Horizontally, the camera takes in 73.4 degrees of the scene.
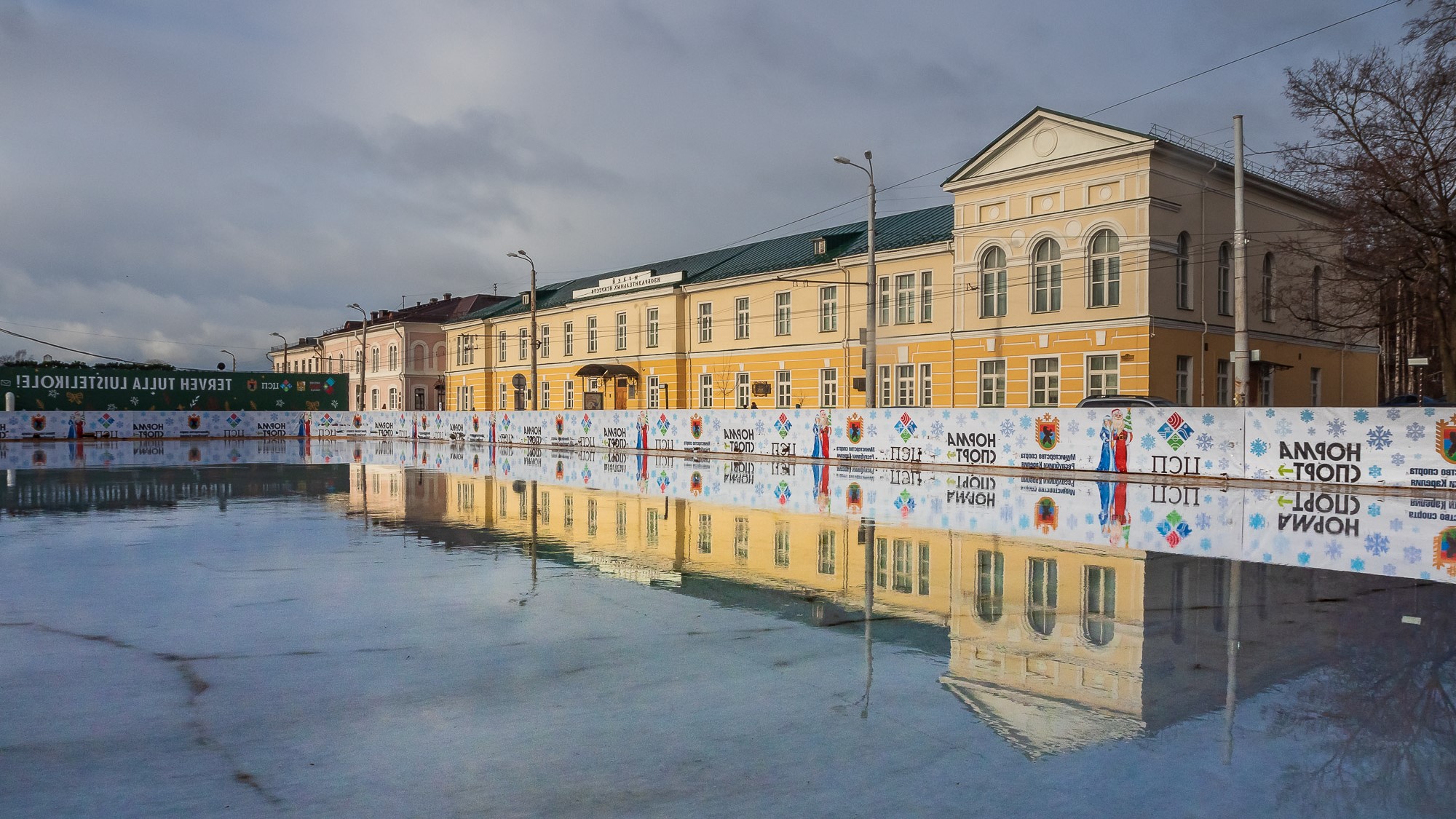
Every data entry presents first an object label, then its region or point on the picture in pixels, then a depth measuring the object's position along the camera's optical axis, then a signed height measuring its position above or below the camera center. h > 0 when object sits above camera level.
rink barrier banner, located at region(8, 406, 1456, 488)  20.56 -0.76
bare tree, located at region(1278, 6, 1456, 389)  25.55 +5.99
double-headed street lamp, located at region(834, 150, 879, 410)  30.89 +2.45
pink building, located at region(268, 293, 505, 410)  83.25 +5.39
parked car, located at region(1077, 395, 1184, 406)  27.39 +0.29
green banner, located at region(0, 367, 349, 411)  58.44 +1.56
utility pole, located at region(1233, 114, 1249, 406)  23.23 +2.65
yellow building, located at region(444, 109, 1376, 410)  33.69 +4.69
